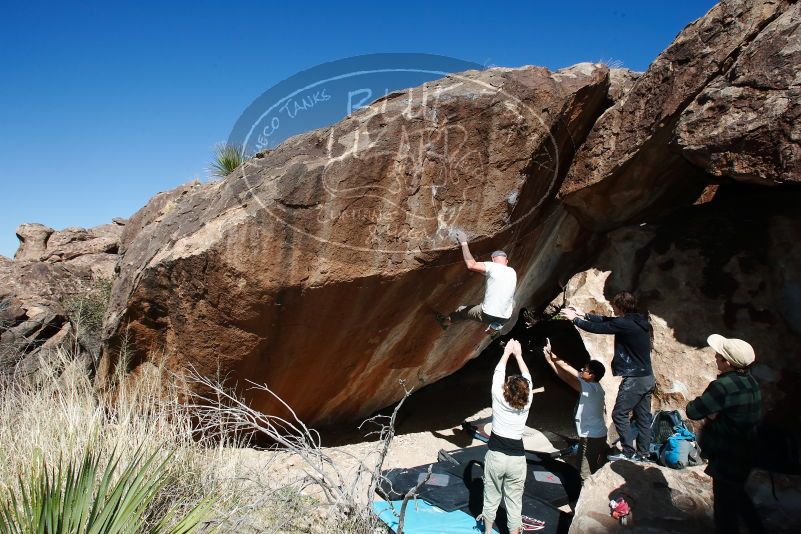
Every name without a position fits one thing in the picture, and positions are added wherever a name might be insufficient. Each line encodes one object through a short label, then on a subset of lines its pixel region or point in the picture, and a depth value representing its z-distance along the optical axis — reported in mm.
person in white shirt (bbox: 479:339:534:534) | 3811
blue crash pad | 4340
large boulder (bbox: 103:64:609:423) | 4578
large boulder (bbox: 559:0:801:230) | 4445
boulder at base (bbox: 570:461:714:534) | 3775
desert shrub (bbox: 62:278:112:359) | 6352
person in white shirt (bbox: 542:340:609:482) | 4559
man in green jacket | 3055
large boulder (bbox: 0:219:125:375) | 6945
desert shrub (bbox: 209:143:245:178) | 6734
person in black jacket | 4391
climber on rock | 4473
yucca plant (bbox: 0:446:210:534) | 2863
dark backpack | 4148
